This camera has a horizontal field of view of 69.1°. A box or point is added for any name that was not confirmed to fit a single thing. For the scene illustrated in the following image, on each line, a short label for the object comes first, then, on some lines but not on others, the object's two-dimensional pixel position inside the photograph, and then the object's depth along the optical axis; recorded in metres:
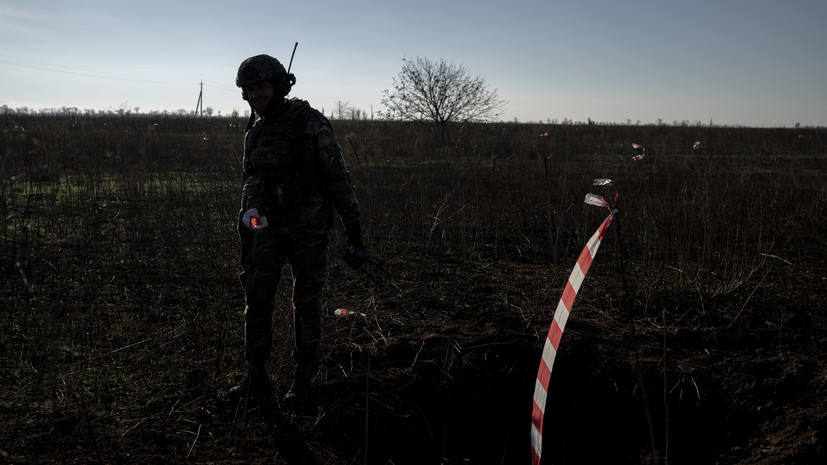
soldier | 3.28
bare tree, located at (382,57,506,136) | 20.22
